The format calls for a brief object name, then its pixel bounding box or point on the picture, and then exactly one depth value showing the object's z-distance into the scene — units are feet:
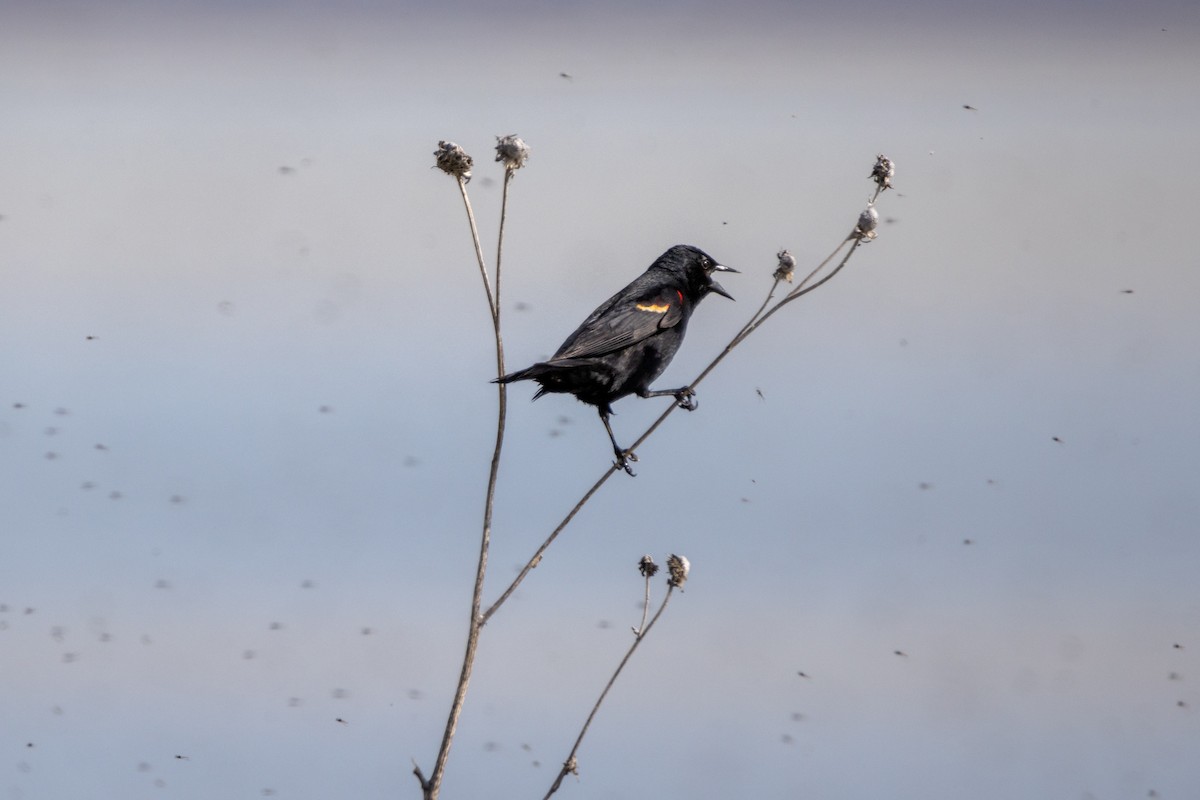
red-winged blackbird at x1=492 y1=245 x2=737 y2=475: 53.78
